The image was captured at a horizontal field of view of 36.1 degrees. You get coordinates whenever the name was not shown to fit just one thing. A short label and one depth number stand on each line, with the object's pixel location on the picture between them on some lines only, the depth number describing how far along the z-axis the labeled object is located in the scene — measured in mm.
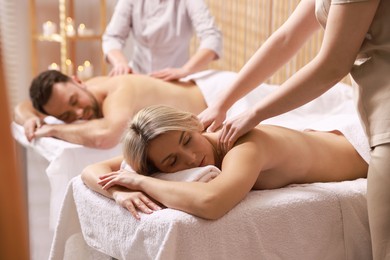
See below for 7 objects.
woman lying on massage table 1375
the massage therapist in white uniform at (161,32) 3070
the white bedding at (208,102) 2314
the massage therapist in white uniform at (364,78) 1238
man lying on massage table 2400
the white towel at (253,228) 1333
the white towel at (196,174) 1452
